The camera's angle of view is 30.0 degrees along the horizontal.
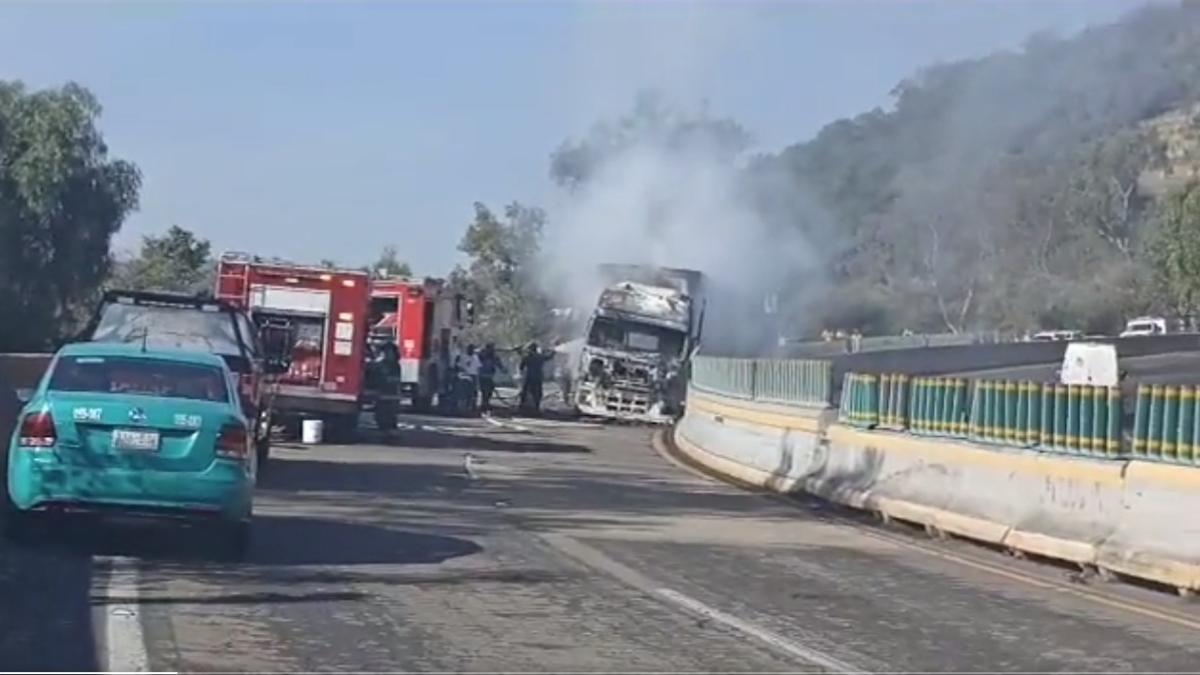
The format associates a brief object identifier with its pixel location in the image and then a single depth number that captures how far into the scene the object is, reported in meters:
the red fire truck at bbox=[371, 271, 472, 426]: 47.50
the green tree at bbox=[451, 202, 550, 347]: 95.12
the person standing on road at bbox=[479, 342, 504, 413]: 51.19
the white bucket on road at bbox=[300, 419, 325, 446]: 33.41
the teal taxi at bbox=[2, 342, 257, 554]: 15.82
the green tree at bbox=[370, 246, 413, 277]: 108.46
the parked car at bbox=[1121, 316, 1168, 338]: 77.88
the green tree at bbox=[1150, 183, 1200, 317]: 87.44
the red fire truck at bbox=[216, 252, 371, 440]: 33.91
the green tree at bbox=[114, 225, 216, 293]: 78.38
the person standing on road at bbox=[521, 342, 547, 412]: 51.22
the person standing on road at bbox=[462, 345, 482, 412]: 51.12
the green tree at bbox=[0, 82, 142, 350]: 66.00
